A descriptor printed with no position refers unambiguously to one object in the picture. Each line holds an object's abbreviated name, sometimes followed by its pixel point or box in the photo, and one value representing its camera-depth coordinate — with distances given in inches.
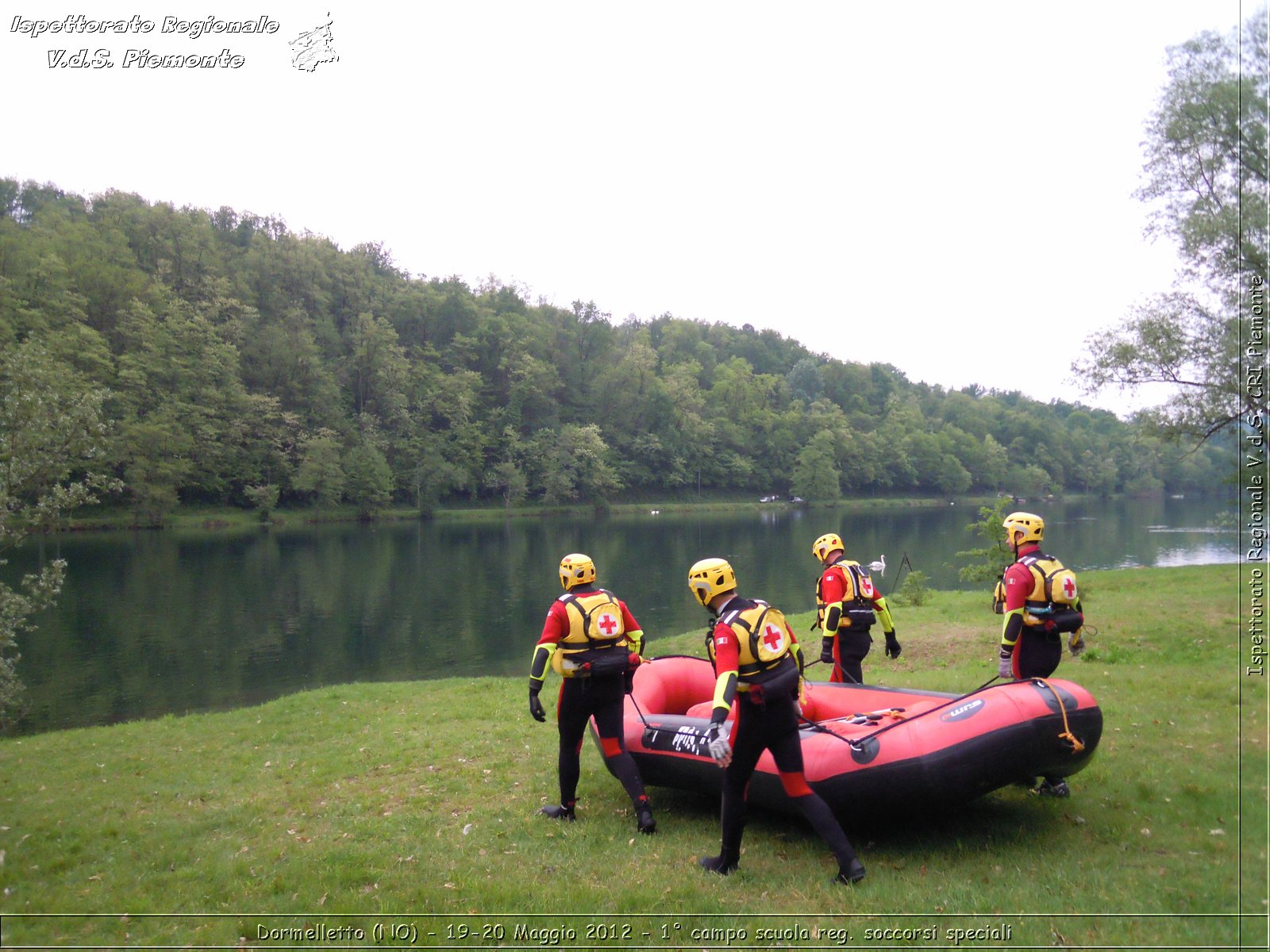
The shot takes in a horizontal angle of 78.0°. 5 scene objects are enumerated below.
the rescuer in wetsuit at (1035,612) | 273.1
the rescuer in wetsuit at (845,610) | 337.1
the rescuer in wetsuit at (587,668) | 262.8
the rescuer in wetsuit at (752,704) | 205.9
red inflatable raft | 218.7
